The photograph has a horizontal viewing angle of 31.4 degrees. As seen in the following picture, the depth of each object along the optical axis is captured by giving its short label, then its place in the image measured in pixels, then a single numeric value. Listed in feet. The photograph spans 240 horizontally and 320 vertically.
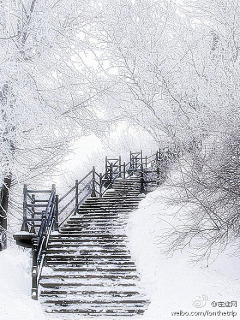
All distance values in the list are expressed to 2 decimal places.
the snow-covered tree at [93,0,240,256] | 37.65
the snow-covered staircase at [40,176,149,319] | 30.83
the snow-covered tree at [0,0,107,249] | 31.50
